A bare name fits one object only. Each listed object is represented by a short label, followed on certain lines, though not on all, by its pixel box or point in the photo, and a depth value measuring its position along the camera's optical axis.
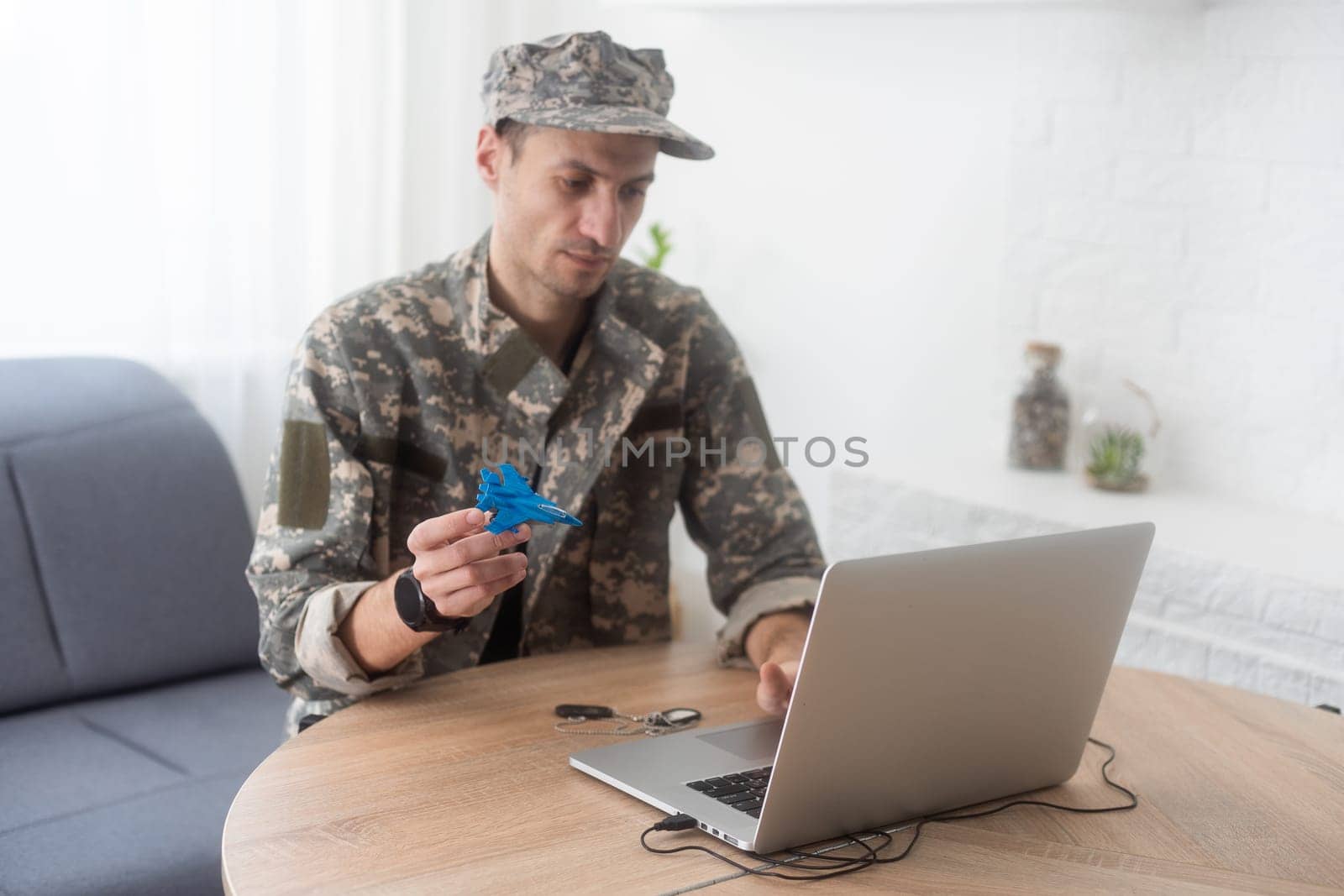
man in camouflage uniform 1.57
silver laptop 1.04
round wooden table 1.06
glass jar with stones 2.54
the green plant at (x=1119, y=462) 2.44
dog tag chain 1.38
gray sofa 1.89
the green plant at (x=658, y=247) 3.03
